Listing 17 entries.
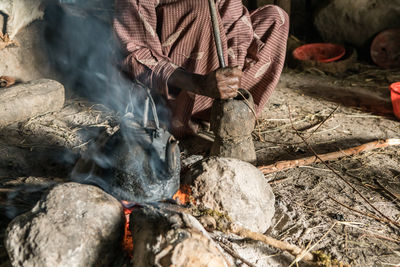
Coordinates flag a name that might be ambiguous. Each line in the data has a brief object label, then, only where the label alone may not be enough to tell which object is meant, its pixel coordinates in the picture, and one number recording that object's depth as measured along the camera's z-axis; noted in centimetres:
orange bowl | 558
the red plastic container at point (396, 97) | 350
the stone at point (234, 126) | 243
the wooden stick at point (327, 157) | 266
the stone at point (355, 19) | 535
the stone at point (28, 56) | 393
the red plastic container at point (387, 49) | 526
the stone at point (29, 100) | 331
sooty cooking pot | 175
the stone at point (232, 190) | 194
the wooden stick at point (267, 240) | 176
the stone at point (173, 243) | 131
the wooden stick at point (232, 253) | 166
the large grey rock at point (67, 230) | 140
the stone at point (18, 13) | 367
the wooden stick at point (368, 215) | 220
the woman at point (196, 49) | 260
